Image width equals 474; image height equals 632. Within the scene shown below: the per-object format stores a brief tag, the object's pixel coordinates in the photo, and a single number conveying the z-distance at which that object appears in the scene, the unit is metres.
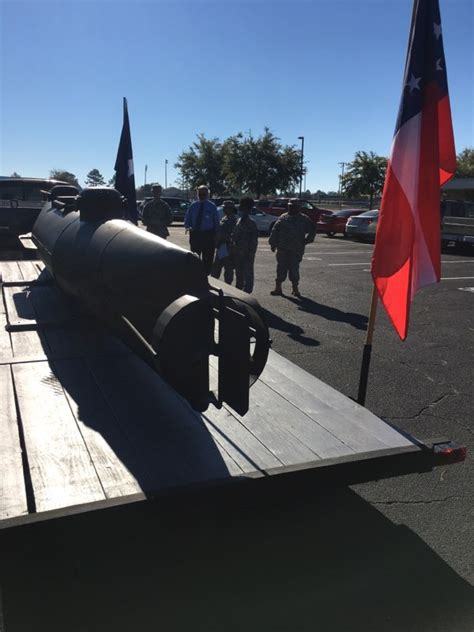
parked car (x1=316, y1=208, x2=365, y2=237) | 24.58
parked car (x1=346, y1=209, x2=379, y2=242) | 21.58
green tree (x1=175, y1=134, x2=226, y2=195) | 48.59
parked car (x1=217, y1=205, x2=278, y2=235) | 24.53
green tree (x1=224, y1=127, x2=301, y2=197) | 42.97
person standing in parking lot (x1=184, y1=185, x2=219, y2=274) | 8.62
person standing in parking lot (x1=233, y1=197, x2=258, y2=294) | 8.35
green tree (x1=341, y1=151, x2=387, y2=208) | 40.38
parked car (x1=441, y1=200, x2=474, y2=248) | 17.45
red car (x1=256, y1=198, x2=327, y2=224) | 25.73
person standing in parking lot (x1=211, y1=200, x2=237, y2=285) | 8.46
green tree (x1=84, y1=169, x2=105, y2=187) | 108.19
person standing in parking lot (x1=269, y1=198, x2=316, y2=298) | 9.11
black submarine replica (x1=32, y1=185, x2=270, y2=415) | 2.46
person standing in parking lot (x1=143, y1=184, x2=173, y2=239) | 9.65
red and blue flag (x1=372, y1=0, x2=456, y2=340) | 3.17
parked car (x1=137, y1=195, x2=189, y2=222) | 29.70
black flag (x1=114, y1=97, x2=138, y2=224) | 7.25
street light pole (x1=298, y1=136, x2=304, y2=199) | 44.41
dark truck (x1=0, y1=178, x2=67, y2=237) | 10.15
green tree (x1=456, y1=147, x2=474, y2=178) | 54.78
